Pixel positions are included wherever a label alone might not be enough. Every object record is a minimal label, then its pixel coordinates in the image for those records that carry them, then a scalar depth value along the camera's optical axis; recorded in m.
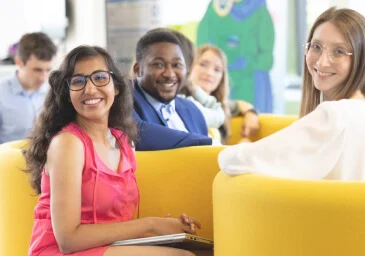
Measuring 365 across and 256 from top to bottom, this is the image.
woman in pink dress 2.18
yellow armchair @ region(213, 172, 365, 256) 1.81
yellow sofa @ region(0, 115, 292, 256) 2.61
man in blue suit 2.95
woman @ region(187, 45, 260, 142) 4.03
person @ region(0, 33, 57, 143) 4.21
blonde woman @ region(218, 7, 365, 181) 1.95
